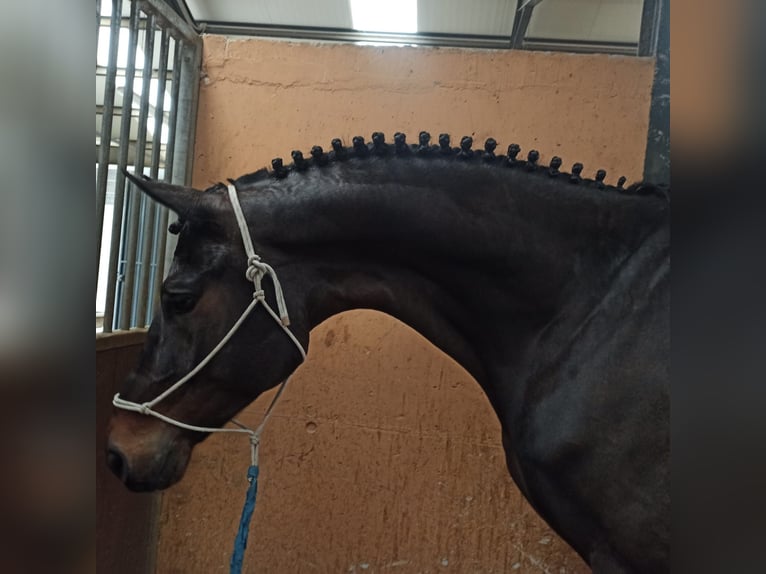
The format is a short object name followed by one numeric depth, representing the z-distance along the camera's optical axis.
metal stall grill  1.51
